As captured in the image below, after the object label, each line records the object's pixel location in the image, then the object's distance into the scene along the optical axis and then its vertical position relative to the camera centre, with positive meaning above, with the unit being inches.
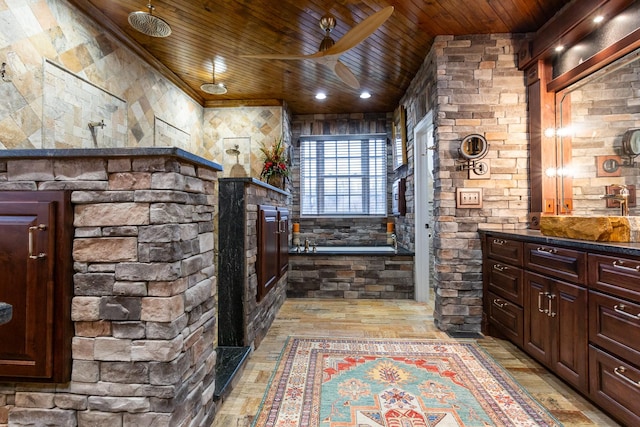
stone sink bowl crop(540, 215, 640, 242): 71.1 -2.8
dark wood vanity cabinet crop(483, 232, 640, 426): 61.1 -23.0
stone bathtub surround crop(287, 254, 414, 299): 165.9 -30.9
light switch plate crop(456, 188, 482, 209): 119.5 +7.1
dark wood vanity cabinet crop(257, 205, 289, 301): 110.0 -11.3
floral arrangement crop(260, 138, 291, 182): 180.9 +30.7
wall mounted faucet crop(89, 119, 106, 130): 114.4 +34.6
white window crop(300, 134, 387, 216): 217.3 +29.7
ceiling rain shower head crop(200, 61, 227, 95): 153.1 +63.3
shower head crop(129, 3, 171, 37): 93.5 +59.5
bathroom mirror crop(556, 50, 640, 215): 84.1 +23.7
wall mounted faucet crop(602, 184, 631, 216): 83.0 +4.7
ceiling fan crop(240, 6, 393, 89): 86.7 +53.4
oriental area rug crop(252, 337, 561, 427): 67.7 -42.8
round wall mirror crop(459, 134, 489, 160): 116.7 +25.9
